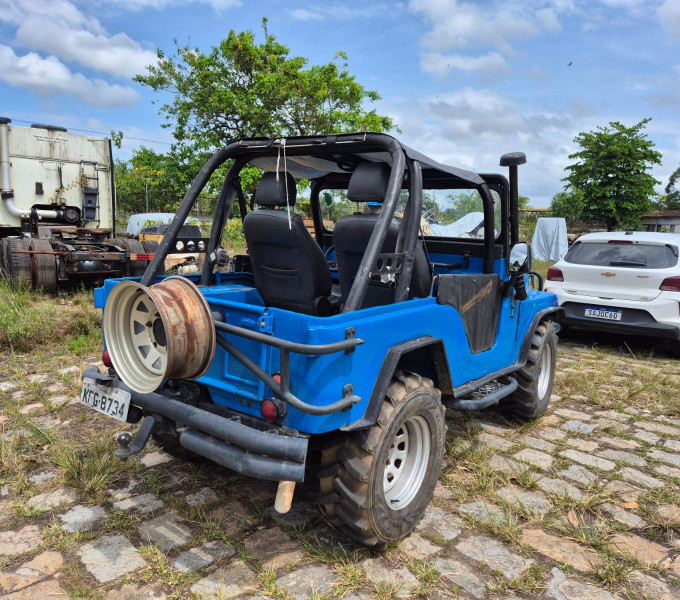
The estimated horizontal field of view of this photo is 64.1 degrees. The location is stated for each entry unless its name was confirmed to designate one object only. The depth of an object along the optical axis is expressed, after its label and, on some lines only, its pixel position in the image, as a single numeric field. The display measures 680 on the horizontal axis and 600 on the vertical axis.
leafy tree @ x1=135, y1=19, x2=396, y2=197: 17.50
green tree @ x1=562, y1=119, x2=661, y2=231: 24.22
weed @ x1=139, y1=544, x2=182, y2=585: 2.58
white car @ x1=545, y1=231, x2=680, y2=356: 6.83
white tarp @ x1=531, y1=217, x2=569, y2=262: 21.92
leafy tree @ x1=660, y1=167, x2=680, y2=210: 52.59
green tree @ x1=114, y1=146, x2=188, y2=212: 27.24
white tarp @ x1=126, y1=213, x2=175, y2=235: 19.93
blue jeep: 2.48
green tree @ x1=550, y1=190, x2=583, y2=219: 26.06
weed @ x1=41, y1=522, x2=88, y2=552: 2.81
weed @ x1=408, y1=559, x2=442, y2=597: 2.58
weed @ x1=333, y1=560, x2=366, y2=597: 2.56
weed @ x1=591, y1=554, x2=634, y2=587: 2.71
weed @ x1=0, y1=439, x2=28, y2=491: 3.39
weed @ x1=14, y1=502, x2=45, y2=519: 3.08
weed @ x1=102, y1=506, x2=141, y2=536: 2.97
